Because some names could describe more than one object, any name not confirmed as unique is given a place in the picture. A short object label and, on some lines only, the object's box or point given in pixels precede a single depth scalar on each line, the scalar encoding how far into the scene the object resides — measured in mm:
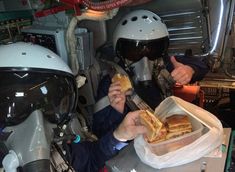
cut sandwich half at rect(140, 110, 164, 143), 1243
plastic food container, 1276
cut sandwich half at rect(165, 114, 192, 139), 1298
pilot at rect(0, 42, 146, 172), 1149
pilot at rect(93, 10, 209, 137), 1736
